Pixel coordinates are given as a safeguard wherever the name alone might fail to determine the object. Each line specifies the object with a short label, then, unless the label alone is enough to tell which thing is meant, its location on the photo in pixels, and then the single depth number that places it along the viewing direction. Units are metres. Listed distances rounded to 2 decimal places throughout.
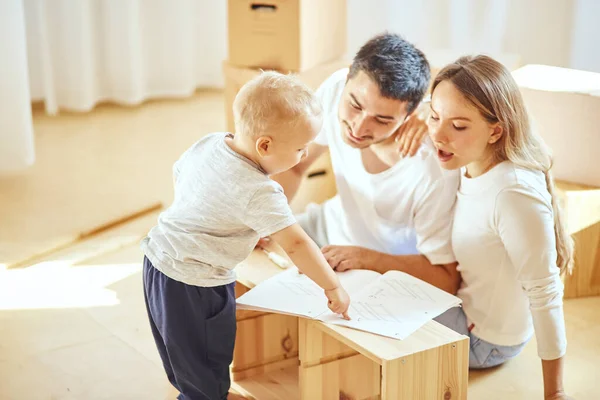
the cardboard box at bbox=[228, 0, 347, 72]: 4.00
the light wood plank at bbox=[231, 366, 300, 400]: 3.15
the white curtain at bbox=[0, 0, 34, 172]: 4.18
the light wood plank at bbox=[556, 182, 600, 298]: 3.48
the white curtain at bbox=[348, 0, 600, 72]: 4.38
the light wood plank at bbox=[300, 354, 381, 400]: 3.00
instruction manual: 2.87
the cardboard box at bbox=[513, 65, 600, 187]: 3.44
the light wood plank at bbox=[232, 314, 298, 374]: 3.17
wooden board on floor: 4.02
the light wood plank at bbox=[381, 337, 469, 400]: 2.78
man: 3.10
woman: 2.95
